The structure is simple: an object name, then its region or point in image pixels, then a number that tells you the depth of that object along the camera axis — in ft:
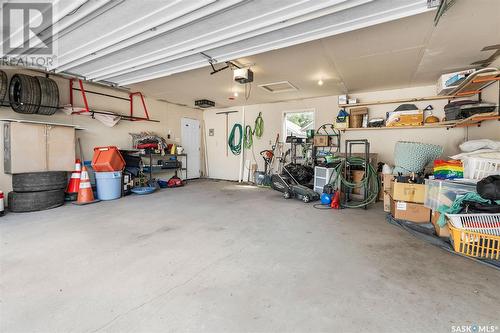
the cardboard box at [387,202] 13.09
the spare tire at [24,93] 12.53
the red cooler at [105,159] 15.12
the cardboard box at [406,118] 15.84
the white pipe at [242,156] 25.07
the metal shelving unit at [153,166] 19.83
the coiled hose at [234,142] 25.18
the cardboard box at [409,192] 10.71
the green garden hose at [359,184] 13.81
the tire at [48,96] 13.26
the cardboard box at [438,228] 8.93
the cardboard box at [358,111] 17.79
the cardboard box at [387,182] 13.32
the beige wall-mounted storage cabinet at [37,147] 12.44
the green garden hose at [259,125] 23.85
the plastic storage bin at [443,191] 8.63
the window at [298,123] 21.62
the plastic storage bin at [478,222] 7.26
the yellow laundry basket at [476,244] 7.14
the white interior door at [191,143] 25.23
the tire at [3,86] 12.19
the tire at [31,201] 12.12
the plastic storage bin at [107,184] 15.30
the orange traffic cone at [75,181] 14.75
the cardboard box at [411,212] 10.69
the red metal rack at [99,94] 15.76
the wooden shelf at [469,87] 10.07
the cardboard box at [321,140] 19.13
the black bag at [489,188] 7.08
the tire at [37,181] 12.25
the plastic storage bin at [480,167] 8.27
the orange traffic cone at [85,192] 14.15
